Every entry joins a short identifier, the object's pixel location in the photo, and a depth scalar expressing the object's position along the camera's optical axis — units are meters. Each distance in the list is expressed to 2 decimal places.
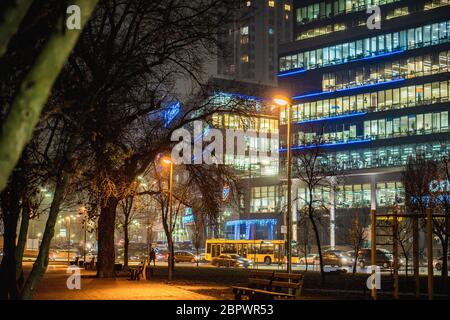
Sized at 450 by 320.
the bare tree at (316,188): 35.42
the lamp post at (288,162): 22.58
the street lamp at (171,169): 32.97
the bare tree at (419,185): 43.88
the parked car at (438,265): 61.34
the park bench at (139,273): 31.91
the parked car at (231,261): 65.88
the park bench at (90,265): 46.32
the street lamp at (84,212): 32.84
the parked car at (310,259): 75.46
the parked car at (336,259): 66.88
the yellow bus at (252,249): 74.06
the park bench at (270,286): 18.31
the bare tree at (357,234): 46.02
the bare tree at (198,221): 34.84
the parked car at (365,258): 60.27
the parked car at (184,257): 80.44
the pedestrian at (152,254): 56.12
